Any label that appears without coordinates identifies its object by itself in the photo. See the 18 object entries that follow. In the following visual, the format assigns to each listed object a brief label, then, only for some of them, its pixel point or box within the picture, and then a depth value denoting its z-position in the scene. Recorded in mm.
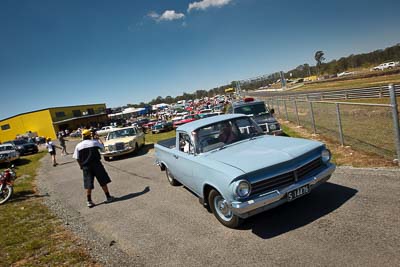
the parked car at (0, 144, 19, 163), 17484
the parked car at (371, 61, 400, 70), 58978
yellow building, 56125
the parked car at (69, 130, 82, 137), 45281
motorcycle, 7820
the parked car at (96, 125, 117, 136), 33656
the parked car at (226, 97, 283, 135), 11040
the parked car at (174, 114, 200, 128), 25367
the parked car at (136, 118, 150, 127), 42547
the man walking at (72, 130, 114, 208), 6133
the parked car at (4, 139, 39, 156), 26469
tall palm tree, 113688
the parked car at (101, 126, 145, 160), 13195
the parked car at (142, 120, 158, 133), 31225
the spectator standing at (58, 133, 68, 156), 18947
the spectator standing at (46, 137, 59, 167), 15589
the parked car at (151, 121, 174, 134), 25044
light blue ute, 3454
